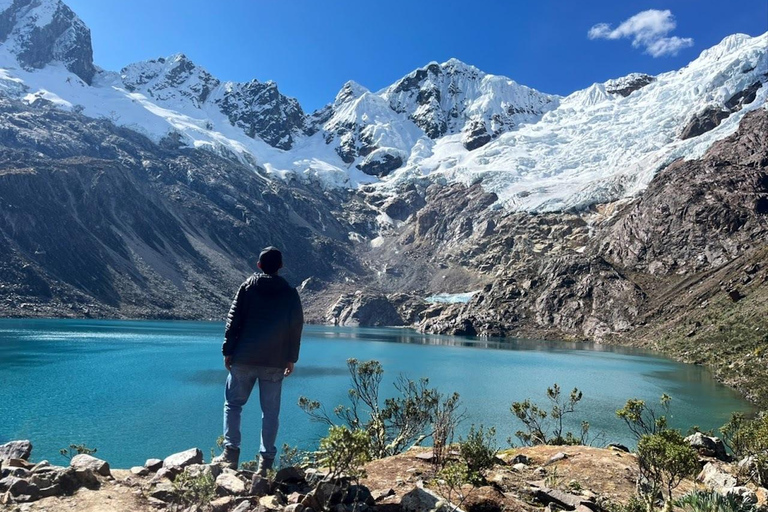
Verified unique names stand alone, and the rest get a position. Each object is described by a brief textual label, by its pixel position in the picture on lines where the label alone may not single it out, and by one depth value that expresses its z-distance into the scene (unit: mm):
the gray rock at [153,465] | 8930
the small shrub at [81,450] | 11962
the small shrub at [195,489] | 6695
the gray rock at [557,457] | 11227
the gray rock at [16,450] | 9547
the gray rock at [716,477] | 10180
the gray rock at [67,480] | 7229
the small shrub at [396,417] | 14141
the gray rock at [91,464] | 7879
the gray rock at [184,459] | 8742
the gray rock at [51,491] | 6914
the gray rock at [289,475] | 7348
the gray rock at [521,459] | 11242
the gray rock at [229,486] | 7129
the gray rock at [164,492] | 7437
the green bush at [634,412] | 13508
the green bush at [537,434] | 17703
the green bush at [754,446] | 10766
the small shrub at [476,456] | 9234
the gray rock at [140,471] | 8717
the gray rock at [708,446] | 14922
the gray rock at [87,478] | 7504
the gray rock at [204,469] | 7922
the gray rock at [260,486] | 7039
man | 8227
